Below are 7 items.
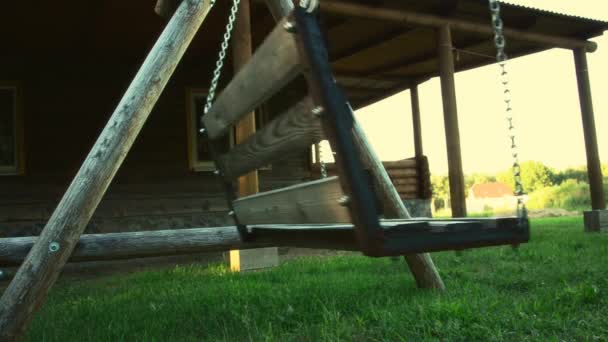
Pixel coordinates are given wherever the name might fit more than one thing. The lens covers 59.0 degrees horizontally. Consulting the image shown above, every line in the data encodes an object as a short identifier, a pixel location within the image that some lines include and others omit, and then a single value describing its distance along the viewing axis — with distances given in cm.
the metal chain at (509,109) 199
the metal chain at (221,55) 300
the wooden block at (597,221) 911
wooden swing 158
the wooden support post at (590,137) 948
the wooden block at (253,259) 596
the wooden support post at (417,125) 1251
